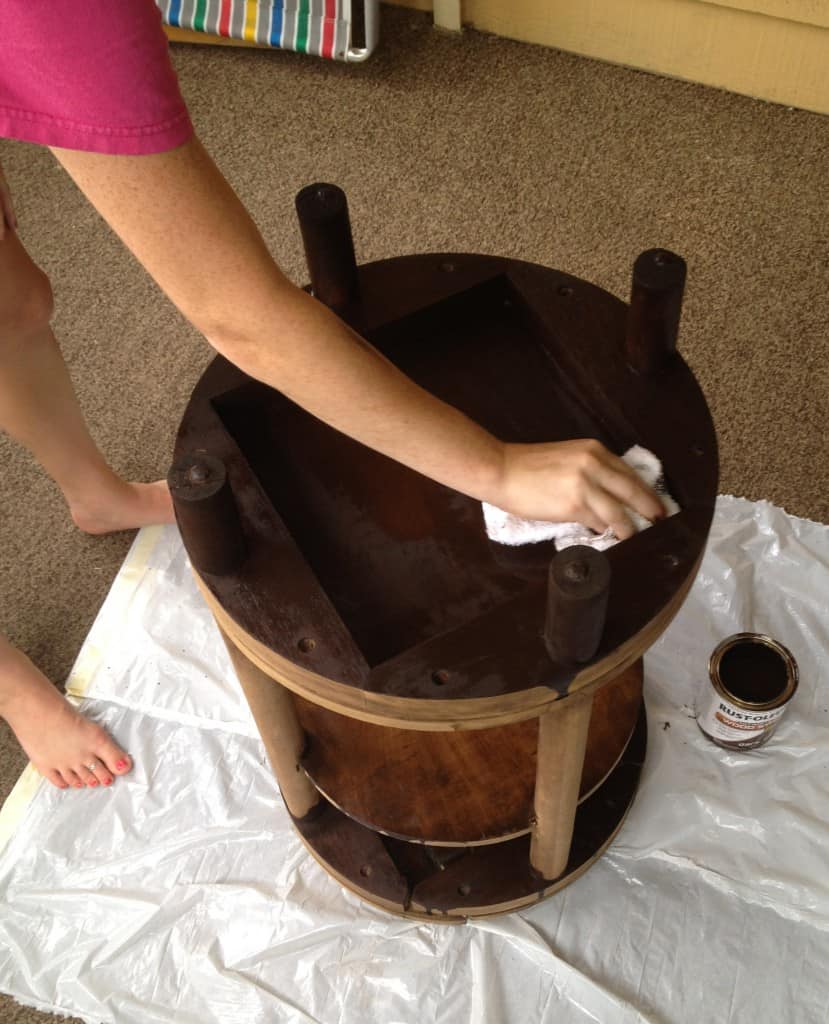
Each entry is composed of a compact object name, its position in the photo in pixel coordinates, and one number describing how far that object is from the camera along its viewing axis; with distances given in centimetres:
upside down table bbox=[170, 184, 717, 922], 57
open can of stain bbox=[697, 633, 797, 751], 84
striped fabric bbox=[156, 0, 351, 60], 145
